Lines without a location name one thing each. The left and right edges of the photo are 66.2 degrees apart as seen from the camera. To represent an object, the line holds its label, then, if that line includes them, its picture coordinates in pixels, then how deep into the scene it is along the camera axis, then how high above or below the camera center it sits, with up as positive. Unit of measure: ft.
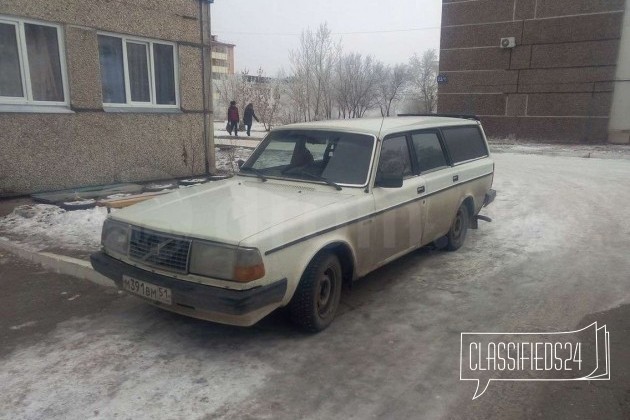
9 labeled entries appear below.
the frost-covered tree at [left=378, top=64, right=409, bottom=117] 194.03 +13.10
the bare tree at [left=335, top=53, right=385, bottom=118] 140.36 +8.57
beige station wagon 10.61 -2.67
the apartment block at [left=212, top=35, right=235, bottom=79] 307.58 +38.59
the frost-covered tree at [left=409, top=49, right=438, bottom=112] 182.86 +18.33
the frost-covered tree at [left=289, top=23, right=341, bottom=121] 120.57 +8.74
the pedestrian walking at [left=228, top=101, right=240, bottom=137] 70.93 +0.00
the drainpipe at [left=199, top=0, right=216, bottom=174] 31.68 +2.10
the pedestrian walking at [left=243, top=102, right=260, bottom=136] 73.51 +0.01
